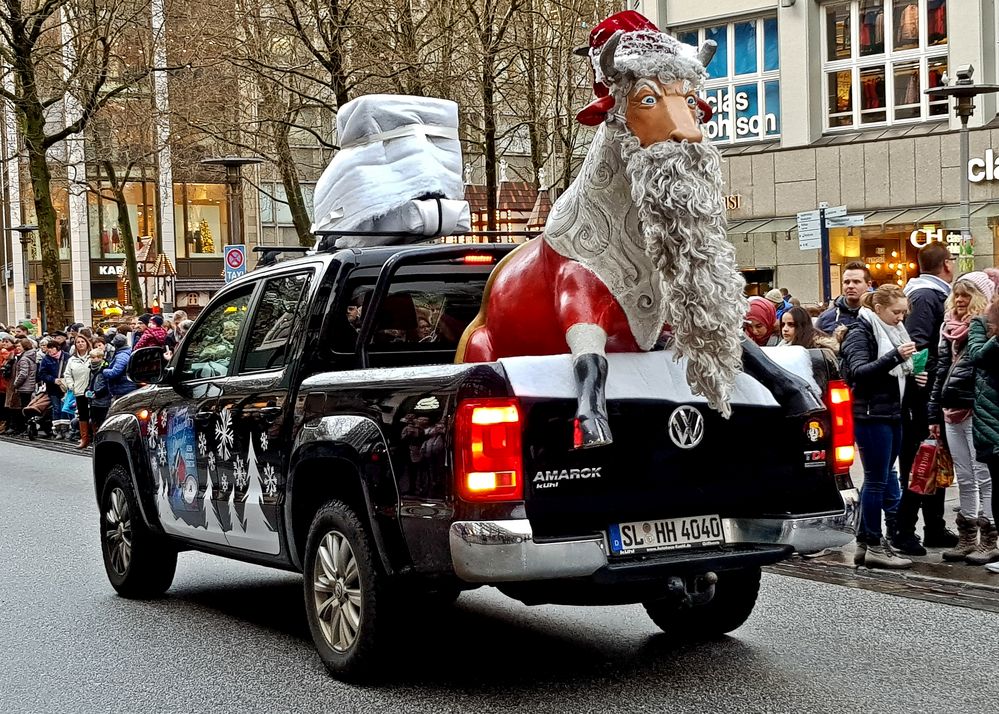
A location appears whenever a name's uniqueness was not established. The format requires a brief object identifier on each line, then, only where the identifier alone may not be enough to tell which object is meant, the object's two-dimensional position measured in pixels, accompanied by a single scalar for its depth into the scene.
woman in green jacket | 8.66
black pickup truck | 5.55
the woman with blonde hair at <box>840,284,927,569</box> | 9.24
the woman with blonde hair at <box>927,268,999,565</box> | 9.28
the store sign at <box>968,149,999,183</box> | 30.34
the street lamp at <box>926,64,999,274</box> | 21.41
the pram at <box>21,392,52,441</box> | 25.88
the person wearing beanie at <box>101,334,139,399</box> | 20.97
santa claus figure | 5.89
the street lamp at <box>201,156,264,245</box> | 25.00
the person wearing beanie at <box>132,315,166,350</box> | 20.83
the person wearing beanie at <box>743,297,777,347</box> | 9.17
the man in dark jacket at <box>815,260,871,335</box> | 10.70
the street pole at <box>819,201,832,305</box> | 21.06
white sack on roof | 8.59
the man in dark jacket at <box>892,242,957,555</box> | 9.75
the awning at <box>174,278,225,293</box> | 67.44
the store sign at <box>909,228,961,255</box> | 30.98
